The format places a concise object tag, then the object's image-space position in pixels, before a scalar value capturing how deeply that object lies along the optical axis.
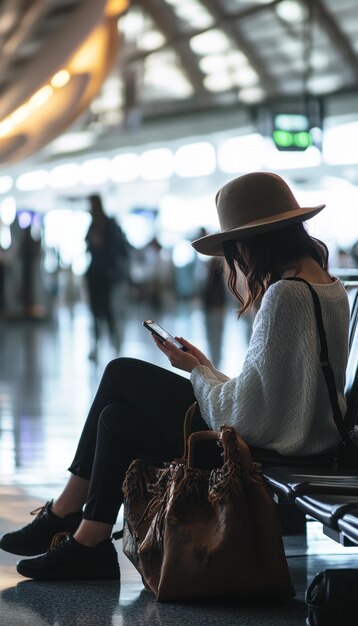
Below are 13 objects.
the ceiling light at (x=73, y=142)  34.19
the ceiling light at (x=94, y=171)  36.91
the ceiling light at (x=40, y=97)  25.69
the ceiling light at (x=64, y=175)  37.78
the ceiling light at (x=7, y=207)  37.80
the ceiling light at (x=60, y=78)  25.31
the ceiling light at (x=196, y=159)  34.44
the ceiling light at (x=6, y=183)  40.22
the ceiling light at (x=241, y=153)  32.28
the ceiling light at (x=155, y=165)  35.44
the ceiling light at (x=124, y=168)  36.09
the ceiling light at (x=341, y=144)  30.69
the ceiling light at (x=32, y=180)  39.22
